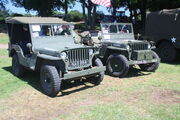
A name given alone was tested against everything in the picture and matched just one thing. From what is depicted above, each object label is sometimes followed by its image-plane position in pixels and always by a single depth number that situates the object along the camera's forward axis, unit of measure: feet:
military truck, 24.98
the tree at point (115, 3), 55.37
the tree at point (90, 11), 59.86
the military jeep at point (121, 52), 19.21
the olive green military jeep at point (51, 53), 14.77
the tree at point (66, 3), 79.73
